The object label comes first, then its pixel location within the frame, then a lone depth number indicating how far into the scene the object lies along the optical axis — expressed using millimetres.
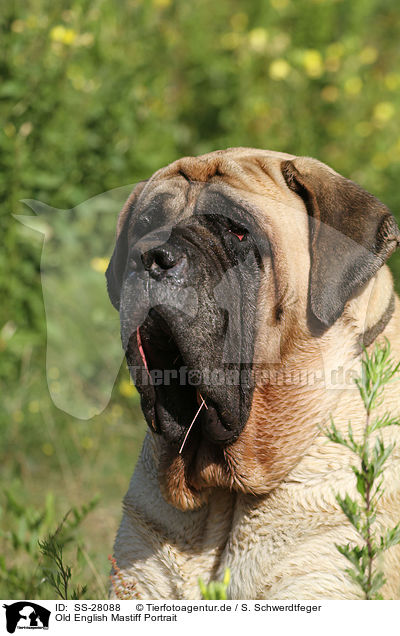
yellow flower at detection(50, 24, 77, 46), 8742
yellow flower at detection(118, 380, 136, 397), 8797
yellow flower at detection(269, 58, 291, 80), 12016
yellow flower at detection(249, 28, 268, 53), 12453
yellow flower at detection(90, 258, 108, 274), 8891
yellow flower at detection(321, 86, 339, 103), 12344
